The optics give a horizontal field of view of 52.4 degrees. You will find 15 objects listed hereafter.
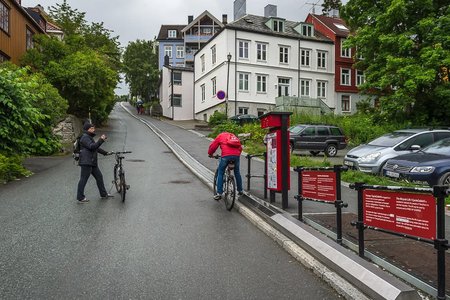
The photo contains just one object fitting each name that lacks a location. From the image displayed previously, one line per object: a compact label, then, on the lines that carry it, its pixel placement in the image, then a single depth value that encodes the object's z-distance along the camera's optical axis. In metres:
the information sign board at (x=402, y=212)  4.10
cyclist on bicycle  9.52
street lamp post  39.60
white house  43.97
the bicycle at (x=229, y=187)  9.19
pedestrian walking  10.18
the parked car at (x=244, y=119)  36.06
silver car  14.41
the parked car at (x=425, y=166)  11.39
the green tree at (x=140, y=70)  79.06
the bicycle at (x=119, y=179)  10.07
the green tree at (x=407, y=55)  26.97
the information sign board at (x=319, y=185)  6.31
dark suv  23.42
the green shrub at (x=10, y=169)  12.97
